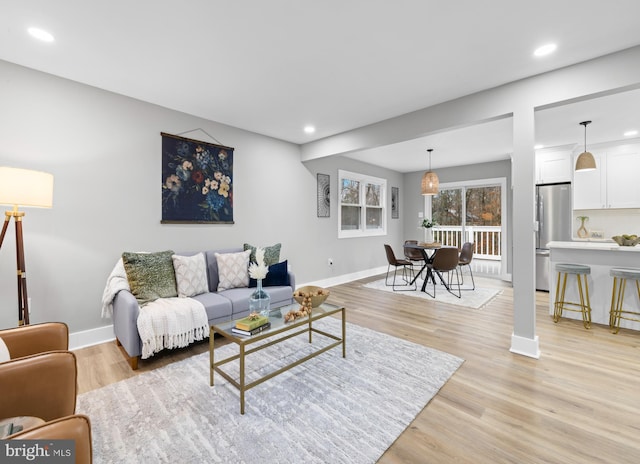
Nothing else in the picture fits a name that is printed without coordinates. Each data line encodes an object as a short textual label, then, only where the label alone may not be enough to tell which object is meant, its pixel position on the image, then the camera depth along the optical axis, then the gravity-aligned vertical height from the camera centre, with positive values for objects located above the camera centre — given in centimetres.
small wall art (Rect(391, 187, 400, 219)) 740 +67
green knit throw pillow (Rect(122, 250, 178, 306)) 275 -47
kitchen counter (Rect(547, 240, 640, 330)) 324 -47
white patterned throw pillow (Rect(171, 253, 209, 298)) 304 -51
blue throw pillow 356 -61
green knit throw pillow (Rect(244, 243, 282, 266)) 380 -34
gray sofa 241 -77
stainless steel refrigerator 482 +14
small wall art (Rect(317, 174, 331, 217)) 539 +64
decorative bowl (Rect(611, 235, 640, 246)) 323 -13
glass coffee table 188 -75
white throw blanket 243 -81
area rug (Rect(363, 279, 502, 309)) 437 -111
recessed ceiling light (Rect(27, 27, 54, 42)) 207 +143
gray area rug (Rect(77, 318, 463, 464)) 156 -120
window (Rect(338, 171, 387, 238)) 600 +52
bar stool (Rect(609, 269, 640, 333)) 313 -82
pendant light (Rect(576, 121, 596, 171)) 382 +89
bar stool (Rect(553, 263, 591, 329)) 342 -81
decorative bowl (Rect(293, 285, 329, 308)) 262 -62
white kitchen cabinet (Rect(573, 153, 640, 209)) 454 +73
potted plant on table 722 -17
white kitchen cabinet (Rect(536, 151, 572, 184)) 490 +106
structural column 261 -4
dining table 499 -43
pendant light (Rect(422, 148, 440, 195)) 511 +80
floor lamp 207 +25
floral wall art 343 +60
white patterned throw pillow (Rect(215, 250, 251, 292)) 342 -51
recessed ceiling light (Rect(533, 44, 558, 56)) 222 +141
